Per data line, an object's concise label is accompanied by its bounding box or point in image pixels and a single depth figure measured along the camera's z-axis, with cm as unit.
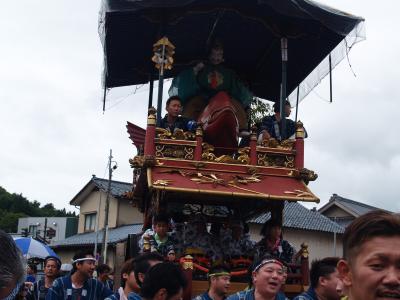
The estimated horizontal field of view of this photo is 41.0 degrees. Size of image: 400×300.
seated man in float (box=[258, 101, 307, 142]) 820
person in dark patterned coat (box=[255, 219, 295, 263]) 741
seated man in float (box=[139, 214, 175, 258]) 713
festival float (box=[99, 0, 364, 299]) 729
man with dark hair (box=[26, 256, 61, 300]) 668
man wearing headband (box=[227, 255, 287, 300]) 439
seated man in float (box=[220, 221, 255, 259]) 779
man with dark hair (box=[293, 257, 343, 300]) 440
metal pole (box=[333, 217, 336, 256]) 2599
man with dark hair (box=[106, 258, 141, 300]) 418
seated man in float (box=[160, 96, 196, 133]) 797
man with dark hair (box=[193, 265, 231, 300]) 561
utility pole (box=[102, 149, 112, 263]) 2283
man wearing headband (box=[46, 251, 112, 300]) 565
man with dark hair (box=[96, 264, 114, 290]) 854
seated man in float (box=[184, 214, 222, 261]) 762
